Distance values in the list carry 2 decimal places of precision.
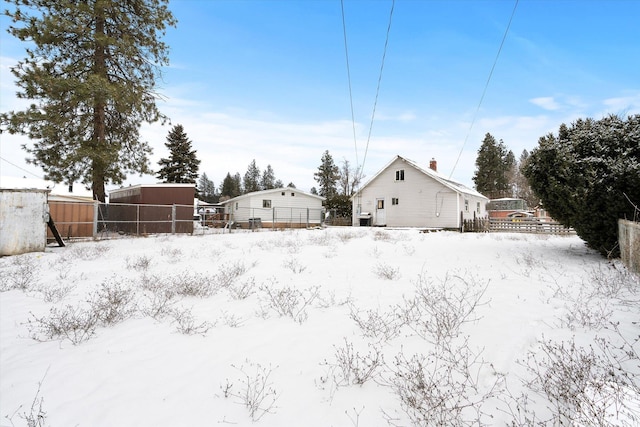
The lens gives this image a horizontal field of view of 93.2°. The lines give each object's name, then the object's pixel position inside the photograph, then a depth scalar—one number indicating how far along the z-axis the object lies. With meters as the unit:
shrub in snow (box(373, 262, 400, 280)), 6.34
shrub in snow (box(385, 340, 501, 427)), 2.10
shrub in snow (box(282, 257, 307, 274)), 7.13
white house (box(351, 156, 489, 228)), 25.09
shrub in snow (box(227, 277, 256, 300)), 5.13
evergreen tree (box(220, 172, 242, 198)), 74.31
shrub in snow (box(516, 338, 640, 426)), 1.89
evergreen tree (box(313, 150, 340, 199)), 62.56
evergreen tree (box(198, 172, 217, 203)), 92.44
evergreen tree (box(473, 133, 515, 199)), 57.03
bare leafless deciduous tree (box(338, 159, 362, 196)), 56.31
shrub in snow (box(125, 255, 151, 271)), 7.62
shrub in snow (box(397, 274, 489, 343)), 3.50
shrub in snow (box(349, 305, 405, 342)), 3.51
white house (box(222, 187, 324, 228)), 31.23
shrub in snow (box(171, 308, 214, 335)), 3.69
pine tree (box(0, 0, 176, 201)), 15.34
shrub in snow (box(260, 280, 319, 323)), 4.31
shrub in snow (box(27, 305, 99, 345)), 3.60
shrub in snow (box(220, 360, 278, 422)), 2.30
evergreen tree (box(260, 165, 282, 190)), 87.94
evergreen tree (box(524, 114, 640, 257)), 7.24
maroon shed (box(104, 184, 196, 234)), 19.16
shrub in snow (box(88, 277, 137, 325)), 4.07
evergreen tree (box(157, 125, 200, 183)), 43.34
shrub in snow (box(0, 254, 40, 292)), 5.87
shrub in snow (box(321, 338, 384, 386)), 2.62
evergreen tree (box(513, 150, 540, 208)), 51.94
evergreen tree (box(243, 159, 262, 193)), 81.53
